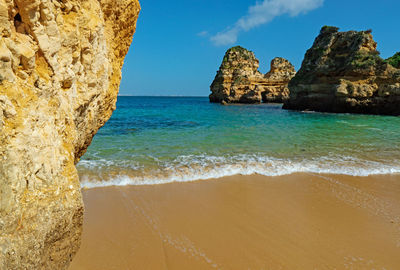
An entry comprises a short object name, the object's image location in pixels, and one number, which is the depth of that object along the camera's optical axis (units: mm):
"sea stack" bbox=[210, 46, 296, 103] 55594
